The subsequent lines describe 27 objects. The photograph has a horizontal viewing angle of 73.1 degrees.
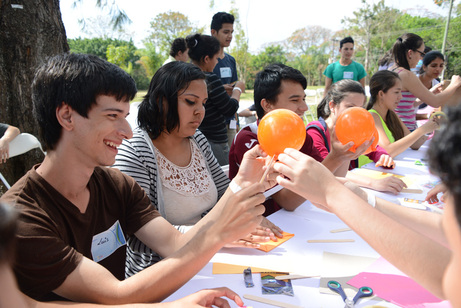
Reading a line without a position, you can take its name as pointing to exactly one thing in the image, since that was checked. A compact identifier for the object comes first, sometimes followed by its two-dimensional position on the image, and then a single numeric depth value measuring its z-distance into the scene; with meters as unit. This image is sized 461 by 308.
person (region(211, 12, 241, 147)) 4.87
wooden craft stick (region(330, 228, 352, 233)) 1.84
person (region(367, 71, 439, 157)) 3.58
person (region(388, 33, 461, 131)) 4.33
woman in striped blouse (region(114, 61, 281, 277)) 2.04
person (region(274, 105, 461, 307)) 0.62
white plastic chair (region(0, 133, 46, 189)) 3.31
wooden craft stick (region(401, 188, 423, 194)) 2.53
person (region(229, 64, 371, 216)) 2.48
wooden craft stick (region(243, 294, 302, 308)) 1.19
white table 1.24
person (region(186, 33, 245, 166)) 3.72
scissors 1.18
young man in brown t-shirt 1.16
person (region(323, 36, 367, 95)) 6.91
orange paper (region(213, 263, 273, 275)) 1.43
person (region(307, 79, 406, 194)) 2.65
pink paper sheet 1.20
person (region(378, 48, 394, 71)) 5.65
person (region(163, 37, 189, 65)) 5.62
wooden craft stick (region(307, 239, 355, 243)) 1.71
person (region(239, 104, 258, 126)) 6.35
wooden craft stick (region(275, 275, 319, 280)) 1.36
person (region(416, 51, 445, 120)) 5.45
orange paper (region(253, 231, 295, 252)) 1.63
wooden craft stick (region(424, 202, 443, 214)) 2.06
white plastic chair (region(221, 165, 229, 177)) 2.92
